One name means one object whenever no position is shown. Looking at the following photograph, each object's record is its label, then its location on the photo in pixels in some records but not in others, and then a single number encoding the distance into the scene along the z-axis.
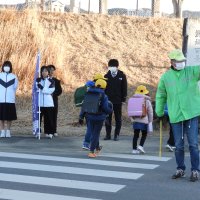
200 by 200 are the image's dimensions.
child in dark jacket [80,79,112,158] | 10.91
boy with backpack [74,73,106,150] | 11.22
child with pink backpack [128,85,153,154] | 11.44
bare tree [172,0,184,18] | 28.39
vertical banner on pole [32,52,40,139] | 13.71
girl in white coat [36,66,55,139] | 13.77
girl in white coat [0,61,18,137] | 13.90
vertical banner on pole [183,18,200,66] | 14.55
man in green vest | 8.64
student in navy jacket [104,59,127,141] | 13.52
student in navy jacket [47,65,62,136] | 14.05
